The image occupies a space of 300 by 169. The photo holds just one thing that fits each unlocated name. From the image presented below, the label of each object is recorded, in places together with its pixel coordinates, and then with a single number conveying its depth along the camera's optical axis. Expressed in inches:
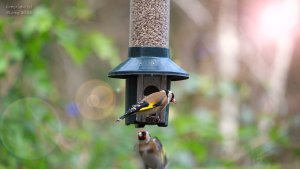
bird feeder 371.2
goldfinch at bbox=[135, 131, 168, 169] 353.4
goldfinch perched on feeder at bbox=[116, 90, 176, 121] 357.4
